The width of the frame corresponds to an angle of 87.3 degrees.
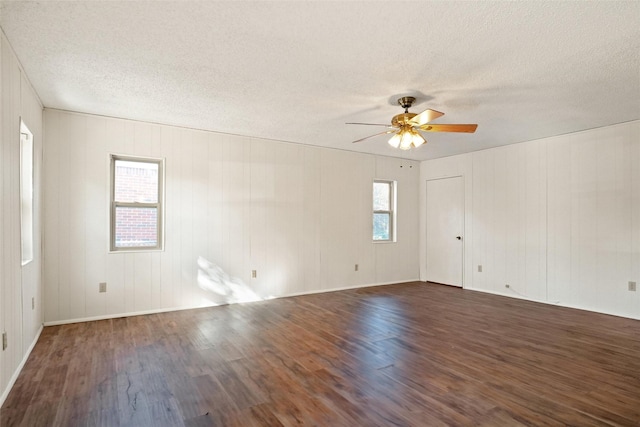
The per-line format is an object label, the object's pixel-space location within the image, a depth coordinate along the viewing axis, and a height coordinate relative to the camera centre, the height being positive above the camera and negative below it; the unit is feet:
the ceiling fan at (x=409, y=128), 10.97 +2.93
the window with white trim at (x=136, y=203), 14.20 +0.46
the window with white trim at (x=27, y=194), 10.30 +0.62
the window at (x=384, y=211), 21.54 +0.17
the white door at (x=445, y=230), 20.79 -1.05
